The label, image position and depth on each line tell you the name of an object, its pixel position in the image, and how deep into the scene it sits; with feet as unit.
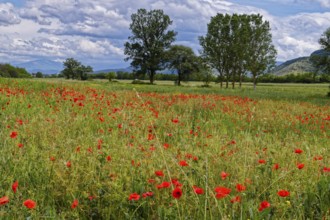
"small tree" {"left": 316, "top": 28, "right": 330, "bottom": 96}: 117.50
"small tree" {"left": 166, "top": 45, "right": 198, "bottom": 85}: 253.03
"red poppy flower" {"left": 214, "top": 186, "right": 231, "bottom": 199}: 7.43
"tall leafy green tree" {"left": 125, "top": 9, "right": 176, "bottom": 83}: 214.90
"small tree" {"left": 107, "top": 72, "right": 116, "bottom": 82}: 384.47
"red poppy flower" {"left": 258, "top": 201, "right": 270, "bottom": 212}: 8.05
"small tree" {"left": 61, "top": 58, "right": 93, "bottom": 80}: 464.16
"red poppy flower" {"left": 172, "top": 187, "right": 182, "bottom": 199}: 7.37
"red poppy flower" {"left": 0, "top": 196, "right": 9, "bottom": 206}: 7.08
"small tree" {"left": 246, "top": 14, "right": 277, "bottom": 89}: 195.72
